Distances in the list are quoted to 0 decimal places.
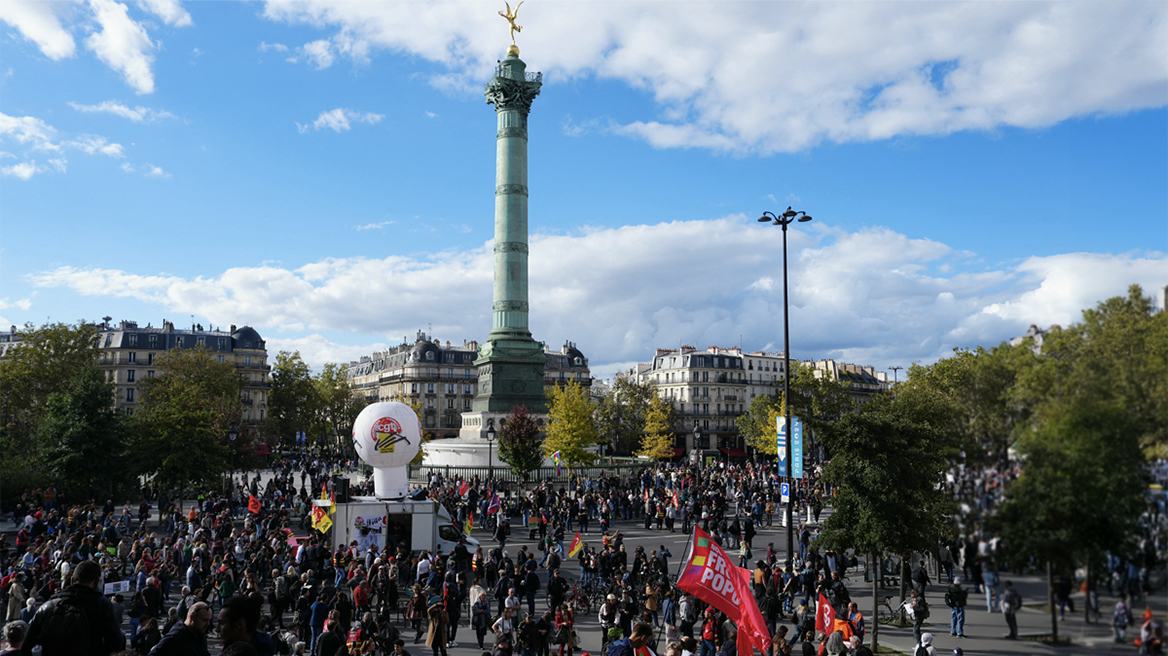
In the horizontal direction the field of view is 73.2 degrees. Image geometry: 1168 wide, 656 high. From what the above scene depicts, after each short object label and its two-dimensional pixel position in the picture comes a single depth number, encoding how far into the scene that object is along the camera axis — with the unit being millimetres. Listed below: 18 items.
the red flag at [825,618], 12680
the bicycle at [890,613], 16188
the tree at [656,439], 71125
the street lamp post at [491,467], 43078
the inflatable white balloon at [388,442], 26422
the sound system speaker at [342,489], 21859
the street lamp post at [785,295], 21128
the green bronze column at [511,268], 59125
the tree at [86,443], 33781
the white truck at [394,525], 21141
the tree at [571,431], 48281
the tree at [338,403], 94500
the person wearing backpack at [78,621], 5438
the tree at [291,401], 78812
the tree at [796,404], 57469
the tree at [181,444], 35219
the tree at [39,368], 48594
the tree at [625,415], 80562
